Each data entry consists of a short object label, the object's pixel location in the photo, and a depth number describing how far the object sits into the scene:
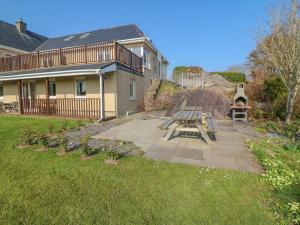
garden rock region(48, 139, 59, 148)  5.55
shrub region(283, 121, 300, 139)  6.48
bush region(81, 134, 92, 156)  4.70
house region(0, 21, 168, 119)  11.37
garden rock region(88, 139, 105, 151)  5.34
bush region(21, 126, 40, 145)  5.68
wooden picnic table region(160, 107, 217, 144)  5.70
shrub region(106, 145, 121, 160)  4.45
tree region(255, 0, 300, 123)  7.54
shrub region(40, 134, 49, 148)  5.34
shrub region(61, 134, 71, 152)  5.02
